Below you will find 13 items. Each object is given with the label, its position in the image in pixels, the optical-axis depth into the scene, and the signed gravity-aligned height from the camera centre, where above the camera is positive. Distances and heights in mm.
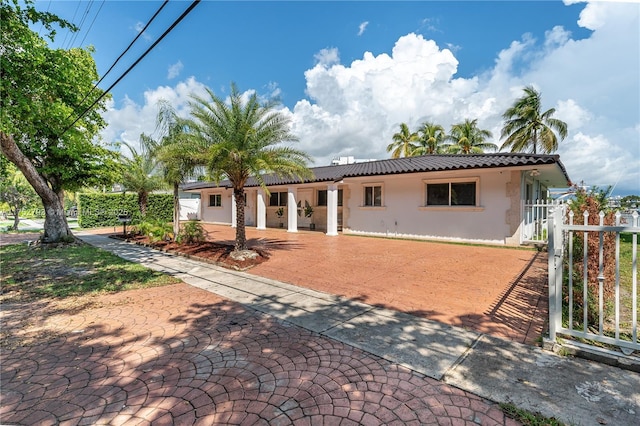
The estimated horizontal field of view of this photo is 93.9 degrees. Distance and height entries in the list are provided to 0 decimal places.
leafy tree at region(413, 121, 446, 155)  34812 +8377
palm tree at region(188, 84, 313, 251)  9172 +2382
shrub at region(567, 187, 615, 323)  5000 -922
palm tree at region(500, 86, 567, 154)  25453 +7328
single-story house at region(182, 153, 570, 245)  11914 +747
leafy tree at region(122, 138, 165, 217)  18859 +2198
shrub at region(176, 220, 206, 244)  12898 -1035
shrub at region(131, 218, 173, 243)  14219 -944
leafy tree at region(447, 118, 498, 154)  33031 +7873
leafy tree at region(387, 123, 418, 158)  36625 +8468
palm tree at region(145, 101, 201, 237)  9430 +1926
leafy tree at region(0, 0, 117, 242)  8578 +3399
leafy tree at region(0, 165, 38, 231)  20984 +1264
